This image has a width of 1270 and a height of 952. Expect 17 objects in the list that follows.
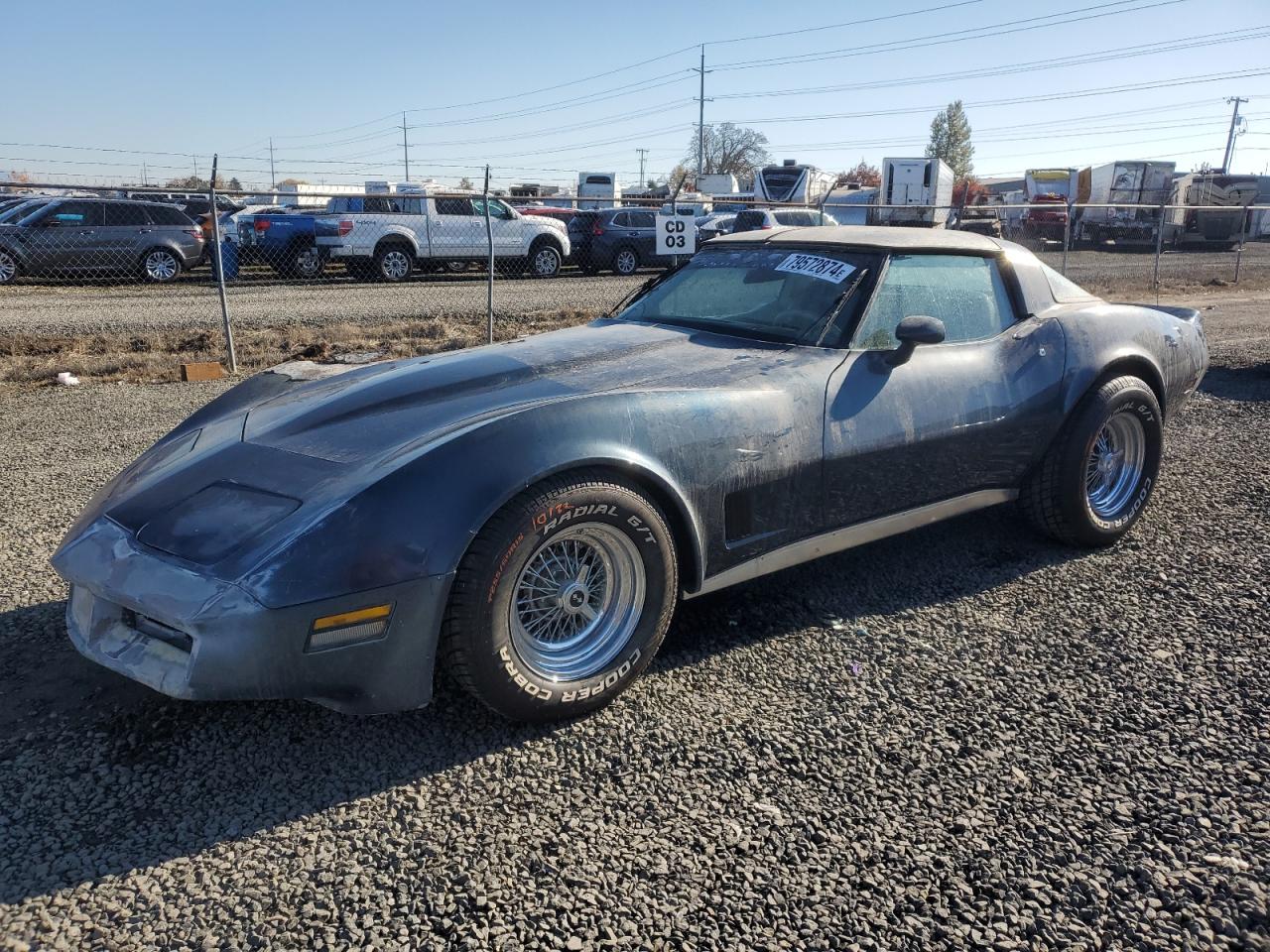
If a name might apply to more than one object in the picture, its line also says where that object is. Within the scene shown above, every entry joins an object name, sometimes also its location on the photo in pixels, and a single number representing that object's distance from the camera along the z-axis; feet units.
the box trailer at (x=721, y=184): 119.03
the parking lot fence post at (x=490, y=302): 31.30
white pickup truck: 56.59
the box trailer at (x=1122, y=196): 103.55
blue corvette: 8.04
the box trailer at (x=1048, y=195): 104.06
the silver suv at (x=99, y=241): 53.16
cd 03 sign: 36.29
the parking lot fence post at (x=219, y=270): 27.30
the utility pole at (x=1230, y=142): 253.44
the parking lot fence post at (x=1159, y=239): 49.09
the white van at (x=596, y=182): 122.62
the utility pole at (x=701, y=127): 206.88
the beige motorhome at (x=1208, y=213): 106.42
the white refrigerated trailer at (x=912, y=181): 96.32
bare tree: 292.92
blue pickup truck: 57.72
